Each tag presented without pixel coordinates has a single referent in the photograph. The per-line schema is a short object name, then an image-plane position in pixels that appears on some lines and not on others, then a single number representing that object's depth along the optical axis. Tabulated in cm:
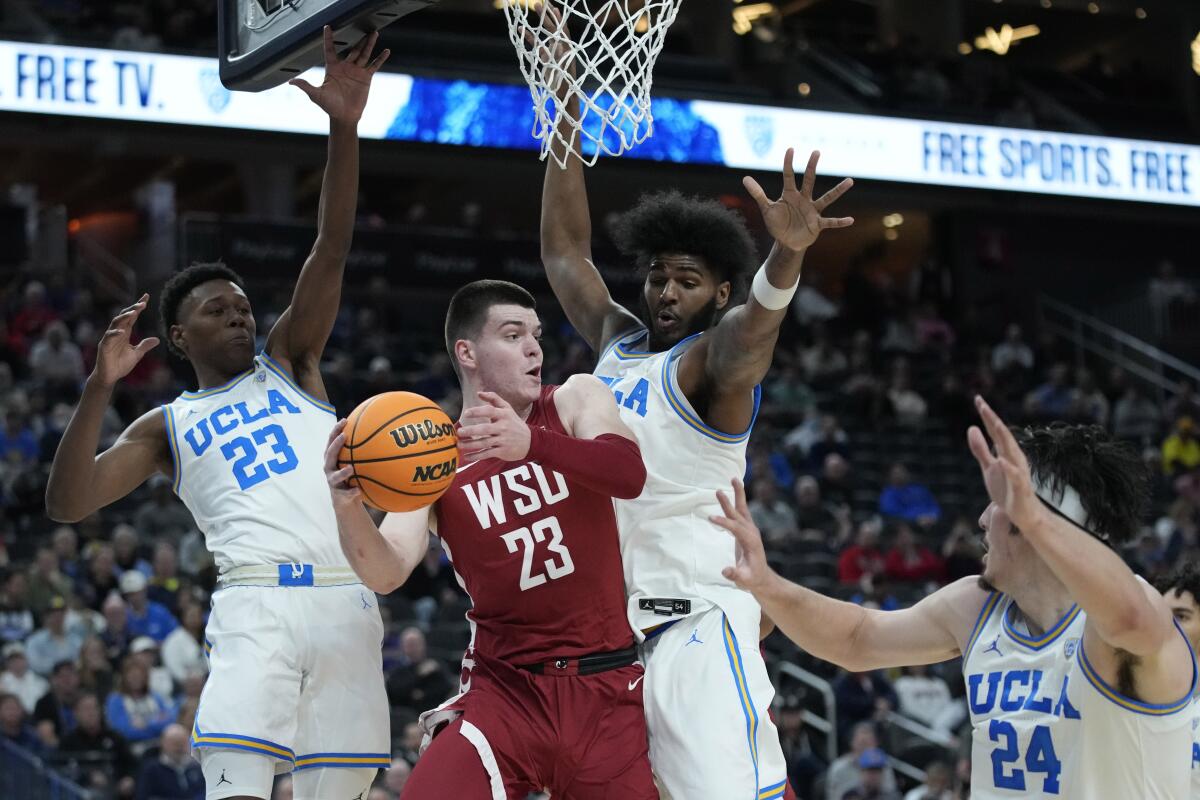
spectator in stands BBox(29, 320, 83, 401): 1554
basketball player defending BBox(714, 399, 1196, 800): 357
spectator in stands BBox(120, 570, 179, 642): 1196
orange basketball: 425
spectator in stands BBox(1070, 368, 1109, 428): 1952
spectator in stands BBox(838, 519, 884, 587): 1460
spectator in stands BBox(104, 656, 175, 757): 1099
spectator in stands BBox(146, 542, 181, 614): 1235
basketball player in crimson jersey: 443
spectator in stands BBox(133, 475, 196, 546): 1354
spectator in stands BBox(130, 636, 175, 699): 1119
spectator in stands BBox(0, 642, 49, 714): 1112
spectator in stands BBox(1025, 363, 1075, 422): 1959
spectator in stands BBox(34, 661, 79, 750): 1092
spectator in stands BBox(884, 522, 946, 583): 1491
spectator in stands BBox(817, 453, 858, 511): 1695
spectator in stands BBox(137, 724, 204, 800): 1002
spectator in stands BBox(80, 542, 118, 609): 1231
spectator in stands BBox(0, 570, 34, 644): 1182
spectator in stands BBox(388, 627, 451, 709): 1134
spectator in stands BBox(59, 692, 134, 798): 1065
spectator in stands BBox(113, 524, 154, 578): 1260
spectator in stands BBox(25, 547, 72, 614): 1214
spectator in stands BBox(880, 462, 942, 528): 1720
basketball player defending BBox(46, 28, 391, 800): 496
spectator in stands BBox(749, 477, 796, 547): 1516
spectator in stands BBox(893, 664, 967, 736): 1306
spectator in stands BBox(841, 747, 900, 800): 1139
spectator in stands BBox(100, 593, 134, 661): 1172
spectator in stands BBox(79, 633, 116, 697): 1123
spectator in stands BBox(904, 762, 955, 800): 1116
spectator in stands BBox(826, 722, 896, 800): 1173
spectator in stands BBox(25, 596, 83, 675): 1162
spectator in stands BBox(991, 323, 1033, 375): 2111
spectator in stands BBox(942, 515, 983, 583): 1516
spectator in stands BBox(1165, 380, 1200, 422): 2061
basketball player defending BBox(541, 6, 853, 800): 462
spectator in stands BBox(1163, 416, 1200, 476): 1936
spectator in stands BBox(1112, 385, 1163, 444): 2020
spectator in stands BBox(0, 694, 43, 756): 1058
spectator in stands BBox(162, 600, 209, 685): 1153
